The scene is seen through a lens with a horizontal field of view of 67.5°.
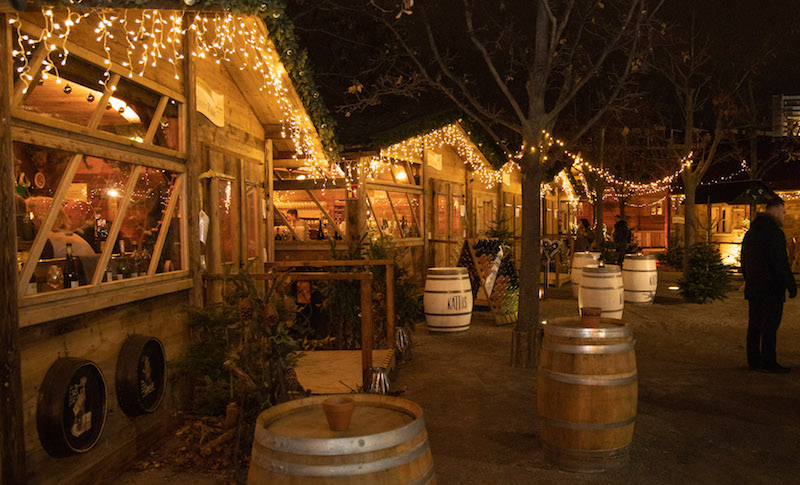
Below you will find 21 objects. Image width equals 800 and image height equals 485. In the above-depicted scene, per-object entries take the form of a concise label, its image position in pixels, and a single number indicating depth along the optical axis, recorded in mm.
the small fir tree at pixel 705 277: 12578
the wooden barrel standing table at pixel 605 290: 9555
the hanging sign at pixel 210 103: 6377
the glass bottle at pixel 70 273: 4287
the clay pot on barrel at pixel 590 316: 4273
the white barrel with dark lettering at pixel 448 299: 9195
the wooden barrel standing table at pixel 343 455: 2201
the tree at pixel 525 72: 7375
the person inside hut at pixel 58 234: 3961
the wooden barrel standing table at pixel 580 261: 13562
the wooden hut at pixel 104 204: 3697
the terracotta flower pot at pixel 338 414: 2396
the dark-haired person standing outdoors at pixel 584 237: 18203
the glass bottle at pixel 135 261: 5211
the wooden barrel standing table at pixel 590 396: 4098
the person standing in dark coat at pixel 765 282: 6785
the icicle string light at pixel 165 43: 3893
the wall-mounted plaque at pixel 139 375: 4680
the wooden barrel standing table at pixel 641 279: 12281
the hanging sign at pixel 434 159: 13451
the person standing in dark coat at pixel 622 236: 18578
